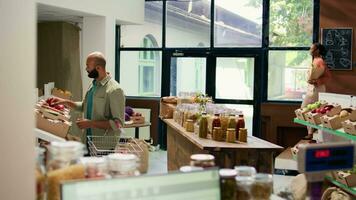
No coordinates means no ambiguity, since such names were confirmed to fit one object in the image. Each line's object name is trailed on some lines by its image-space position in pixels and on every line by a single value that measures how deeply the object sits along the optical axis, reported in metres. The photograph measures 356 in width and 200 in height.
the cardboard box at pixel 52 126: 2.96
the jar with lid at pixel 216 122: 4.87
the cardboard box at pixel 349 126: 4.32
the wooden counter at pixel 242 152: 4.41
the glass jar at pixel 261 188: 1.85
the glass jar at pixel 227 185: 1.77
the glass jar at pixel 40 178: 1.65
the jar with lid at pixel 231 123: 4.79
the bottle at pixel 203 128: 4.98
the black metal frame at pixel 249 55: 8.48
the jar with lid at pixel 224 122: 4.80
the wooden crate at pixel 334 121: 4.69
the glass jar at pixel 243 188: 1.82
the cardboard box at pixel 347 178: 4.54
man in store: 4.19
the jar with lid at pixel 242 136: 4.71
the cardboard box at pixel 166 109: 6.87
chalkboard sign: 7.70
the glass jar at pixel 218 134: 4.77
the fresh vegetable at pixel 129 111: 8.01
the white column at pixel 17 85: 1.67
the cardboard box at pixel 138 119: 7.90
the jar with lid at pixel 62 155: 1.64
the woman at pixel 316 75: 7.11
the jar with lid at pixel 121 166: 1.73
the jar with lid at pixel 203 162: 1.89
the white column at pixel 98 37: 7.75
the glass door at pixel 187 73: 9.22
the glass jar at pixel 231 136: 4.70
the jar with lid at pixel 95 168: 1.69
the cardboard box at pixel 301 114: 5.48
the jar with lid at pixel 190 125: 5.43
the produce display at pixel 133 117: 7.86
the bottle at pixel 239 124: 4.81
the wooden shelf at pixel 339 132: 4.36
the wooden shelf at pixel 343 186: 4.54
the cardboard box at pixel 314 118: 5.09
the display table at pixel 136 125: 7.60
